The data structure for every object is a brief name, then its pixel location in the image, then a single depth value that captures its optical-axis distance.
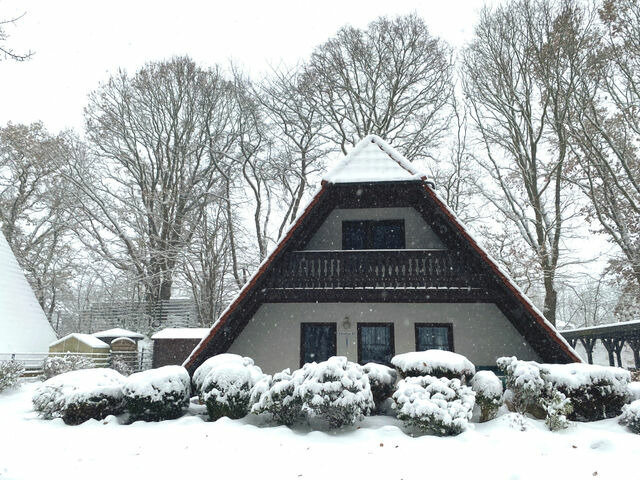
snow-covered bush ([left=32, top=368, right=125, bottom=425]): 8.09
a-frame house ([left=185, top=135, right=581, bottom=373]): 10.32
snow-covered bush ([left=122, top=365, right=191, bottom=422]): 8.09
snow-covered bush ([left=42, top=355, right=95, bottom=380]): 14.95
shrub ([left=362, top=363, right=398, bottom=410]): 8.39
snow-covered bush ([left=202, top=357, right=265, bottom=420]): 7.97
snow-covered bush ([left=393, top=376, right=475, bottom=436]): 6.74
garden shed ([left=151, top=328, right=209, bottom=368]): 17.61
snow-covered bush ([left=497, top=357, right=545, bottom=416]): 7.51
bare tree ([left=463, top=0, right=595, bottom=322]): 16.88
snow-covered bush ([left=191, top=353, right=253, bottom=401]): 8.69
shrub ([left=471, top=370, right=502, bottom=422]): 7.49
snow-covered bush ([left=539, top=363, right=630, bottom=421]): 7.58
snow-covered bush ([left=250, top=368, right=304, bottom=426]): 7.39
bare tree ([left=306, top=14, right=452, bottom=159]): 20.88
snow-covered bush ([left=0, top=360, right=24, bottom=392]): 11.77
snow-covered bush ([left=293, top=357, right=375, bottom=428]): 7.07
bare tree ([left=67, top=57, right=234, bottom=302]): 23.64
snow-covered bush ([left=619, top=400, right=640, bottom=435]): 6.87
